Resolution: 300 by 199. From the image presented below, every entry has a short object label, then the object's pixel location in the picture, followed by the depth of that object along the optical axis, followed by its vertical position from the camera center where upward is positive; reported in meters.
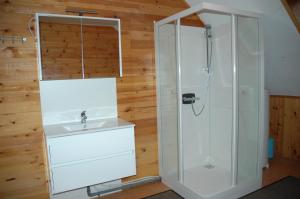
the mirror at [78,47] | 2.36 +0.41
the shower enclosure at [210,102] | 2.49 -0.26
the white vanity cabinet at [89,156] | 2.11 -0.70
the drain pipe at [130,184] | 2.60 -1.23
